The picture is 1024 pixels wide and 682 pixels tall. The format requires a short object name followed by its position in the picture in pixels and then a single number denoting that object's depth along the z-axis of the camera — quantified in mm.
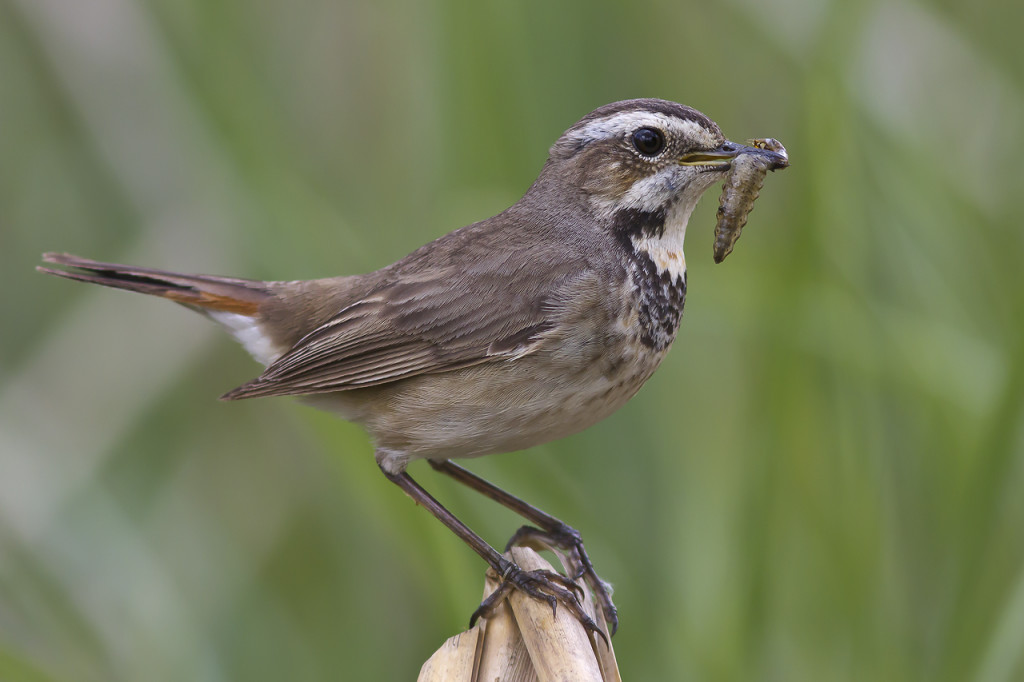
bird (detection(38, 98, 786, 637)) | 6066
